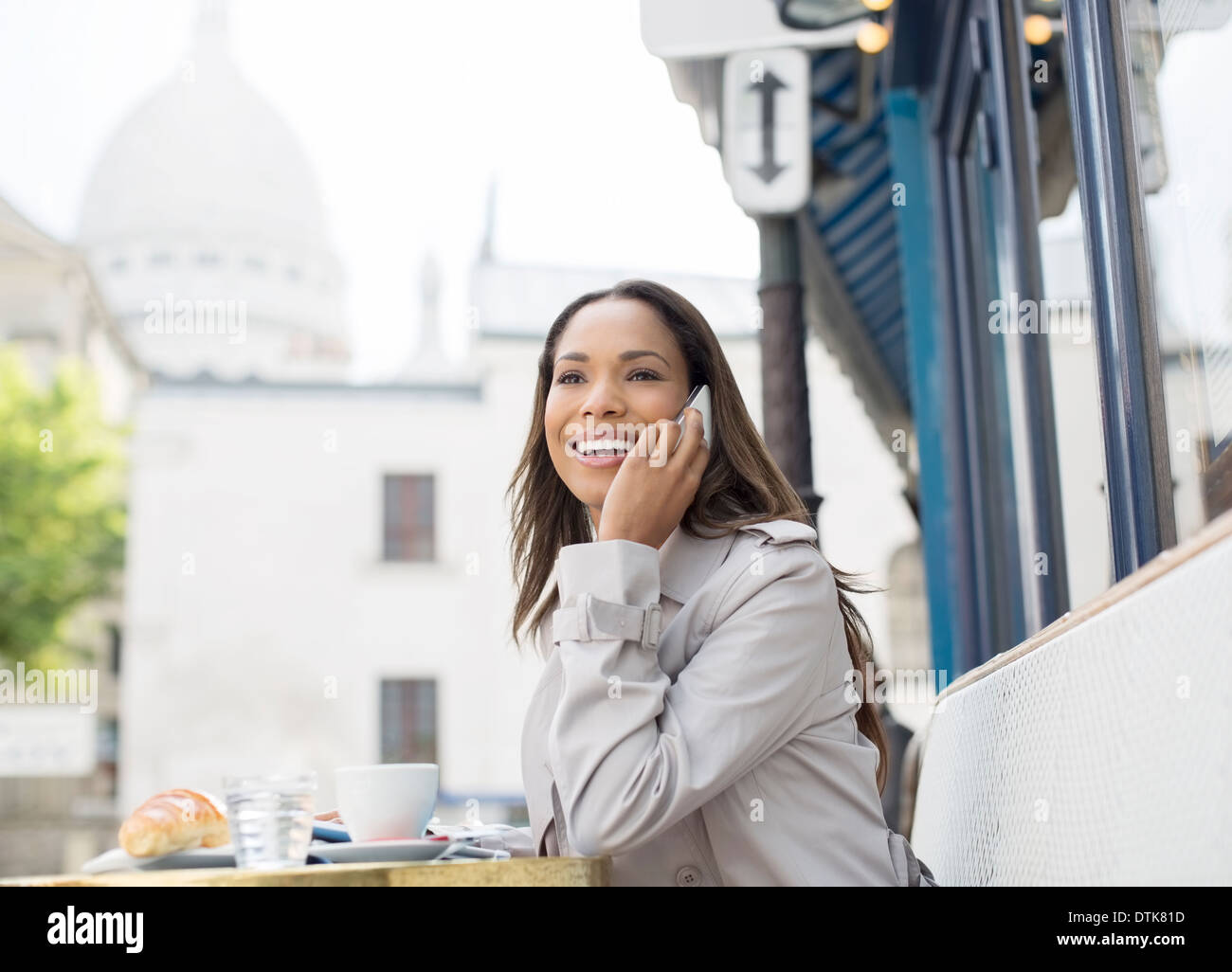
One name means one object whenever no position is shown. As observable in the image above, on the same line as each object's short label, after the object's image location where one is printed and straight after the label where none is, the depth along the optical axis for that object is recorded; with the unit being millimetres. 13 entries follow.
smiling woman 1287
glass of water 1188
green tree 17328
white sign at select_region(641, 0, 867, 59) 3074
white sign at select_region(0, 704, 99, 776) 19609
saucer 1220
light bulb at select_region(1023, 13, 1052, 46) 2732
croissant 1238
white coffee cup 1344
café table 1049
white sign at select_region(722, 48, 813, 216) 3496
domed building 34312
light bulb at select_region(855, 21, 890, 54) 3398
